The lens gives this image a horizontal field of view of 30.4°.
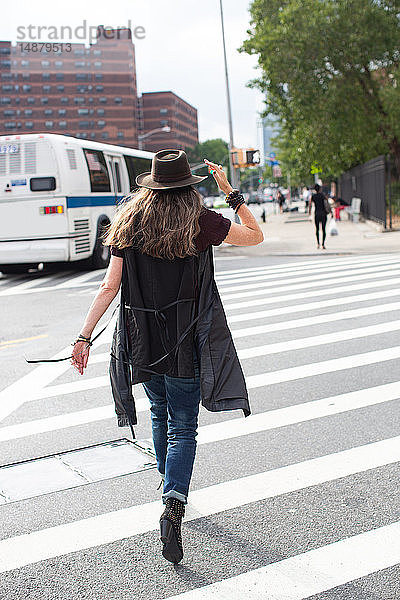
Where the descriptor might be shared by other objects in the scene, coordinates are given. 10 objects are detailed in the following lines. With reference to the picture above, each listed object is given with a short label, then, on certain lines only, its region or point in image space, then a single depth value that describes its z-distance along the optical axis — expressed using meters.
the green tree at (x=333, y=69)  29.45
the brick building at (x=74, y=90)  124.31
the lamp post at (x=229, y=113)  26.48
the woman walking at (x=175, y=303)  3.43
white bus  15.88
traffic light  21.98
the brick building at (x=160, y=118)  137.12
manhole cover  4.32
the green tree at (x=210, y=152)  153.44
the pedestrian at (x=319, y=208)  19.81
